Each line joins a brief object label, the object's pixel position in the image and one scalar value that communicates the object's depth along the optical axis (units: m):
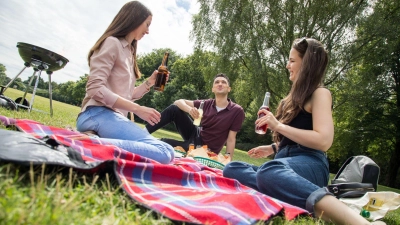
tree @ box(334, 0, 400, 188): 12.73
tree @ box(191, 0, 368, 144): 13.18
